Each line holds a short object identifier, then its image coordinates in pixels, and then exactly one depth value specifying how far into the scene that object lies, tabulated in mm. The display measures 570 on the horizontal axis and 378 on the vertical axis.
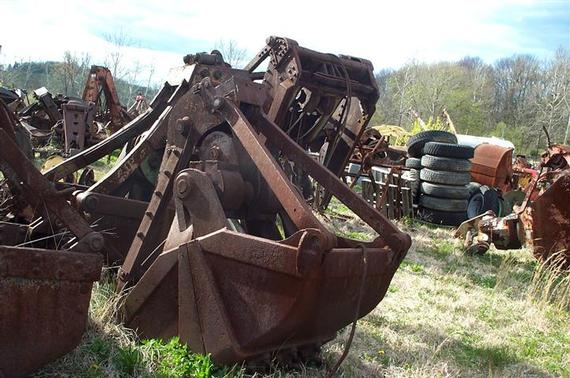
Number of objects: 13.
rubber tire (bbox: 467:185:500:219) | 13102
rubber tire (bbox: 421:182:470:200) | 12133
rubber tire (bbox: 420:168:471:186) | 12109
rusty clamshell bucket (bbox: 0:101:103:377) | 2684
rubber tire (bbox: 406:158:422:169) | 12972
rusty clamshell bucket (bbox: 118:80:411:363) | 2980
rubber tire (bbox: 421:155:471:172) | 12115
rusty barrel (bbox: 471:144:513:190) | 14766
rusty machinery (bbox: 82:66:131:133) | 16188
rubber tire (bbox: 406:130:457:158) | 13289
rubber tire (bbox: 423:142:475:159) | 12172
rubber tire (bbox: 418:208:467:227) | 12227
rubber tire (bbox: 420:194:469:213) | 12156
